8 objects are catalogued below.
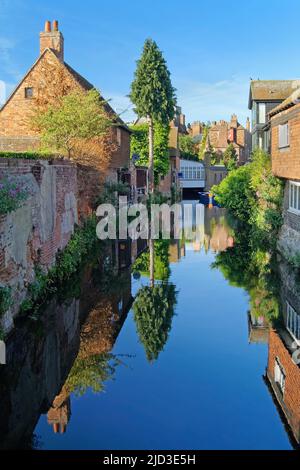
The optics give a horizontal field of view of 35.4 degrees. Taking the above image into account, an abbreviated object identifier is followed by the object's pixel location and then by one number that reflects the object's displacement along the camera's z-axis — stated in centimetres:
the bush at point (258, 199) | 2127
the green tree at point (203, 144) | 7391
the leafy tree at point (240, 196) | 3086
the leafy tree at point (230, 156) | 7956
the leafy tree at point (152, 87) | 3928
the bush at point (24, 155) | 1410
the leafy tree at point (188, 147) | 7111
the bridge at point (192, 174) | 6788
